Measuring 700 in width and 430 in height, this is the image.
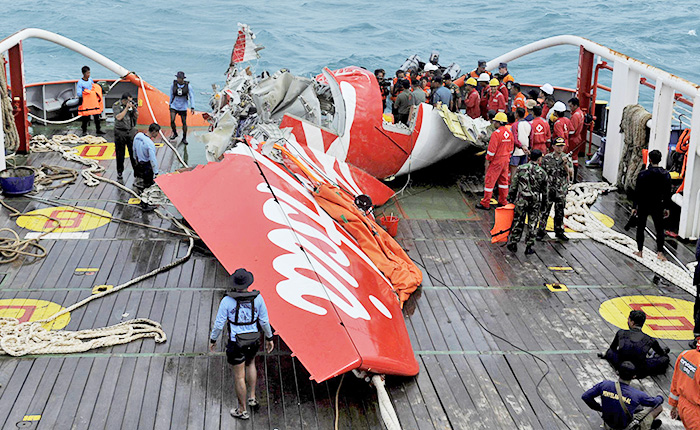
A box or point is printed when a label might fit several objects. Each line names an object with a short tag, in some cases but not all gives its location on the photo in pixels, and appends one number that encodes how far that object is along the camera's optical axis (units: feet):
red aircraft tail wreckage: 22.79
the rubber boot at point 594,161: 46.84
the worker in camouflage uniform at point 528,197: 33.42
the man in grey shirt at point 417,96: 46.50
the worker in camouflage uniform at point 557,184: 34.47
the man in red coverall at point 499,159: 38.06
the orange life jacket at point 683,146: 36.73
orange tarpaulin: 29.99
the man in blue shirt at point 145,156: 38.32
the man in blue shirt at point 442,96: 46.93
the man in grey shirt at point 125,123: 40.47
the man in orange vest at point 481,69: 53.36
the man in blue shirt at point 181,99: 47.78
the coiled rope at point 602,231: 31.60
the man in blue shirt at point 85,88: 49.62
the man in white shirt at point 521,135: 39.60
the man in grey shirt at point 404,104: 46.57
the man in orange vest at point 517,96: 48.23
